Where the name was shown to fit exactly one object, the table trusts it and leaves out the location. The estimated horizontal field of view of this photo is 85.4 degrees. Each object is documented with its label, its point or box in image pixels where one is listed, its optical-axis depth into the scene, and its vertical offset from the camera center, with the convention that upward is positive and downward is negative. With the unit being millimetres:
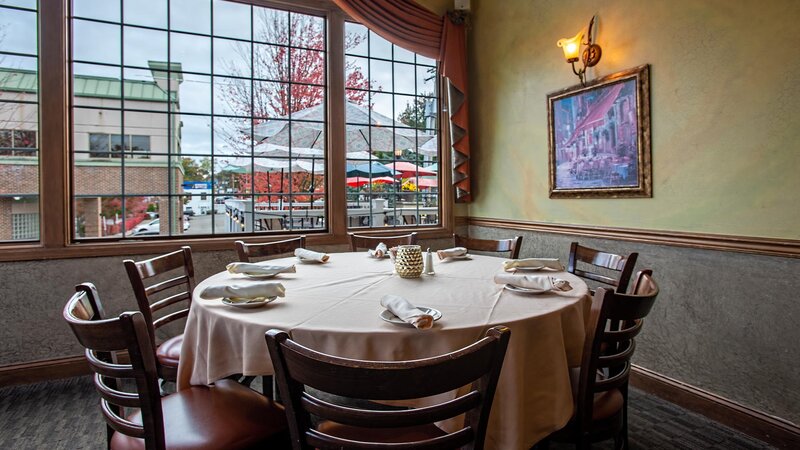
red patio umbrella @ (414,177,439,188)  4211 +415
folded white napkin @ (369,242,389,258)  2467 -151
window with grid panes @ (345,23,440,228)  3885 +845
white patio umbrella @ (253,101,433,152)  3574 +826
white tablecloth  1200 -320
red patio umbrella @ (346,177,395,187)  3903 +402
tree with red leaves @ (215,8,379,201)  3441 +1234
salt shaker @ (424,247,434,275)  2039 -191
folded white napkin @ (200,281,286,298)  1498 -223
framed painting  2637 +568
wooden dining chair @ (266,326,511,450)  846 -323
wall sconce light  2885 +1159
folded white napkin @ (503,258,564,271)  2033 -191
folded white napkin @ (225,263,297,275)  1954 -195
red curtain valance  3588 +1597
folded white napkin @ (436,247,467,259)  2422 -157
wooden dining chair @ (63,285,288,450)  1075 -575
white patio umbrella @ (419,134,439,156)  4207 +752
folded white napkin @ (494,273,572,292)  1596 -224
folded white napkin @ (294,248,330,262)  2328 -164
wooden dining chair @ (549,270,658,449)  1284 -481
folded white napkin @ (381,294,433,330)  1197 -251
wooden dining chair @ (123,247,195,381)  1864 -298
